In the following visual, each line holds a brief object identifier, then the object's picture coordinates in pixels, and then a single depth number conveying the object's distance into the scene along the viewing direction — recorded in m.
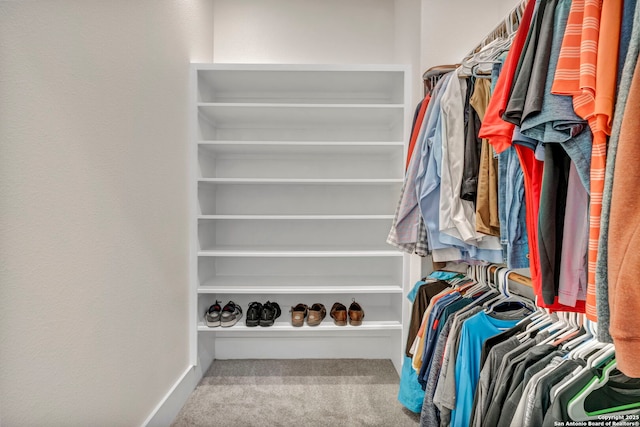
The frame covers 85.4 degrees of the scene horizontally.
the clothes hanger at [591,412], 0.79
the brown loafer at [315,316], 2.12
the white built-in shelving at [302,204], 2.27
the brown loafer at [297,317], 2.11
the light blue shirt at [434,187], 1.43
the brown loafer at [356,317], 2.11
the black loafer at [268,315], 2.11
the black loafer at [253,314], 2.11
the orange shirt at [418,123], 1.63
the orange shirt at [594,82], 0.63
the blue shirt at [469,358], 1.18
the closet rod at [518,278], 1.21
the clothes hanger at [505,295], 1.28
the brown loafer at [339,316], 2.13
